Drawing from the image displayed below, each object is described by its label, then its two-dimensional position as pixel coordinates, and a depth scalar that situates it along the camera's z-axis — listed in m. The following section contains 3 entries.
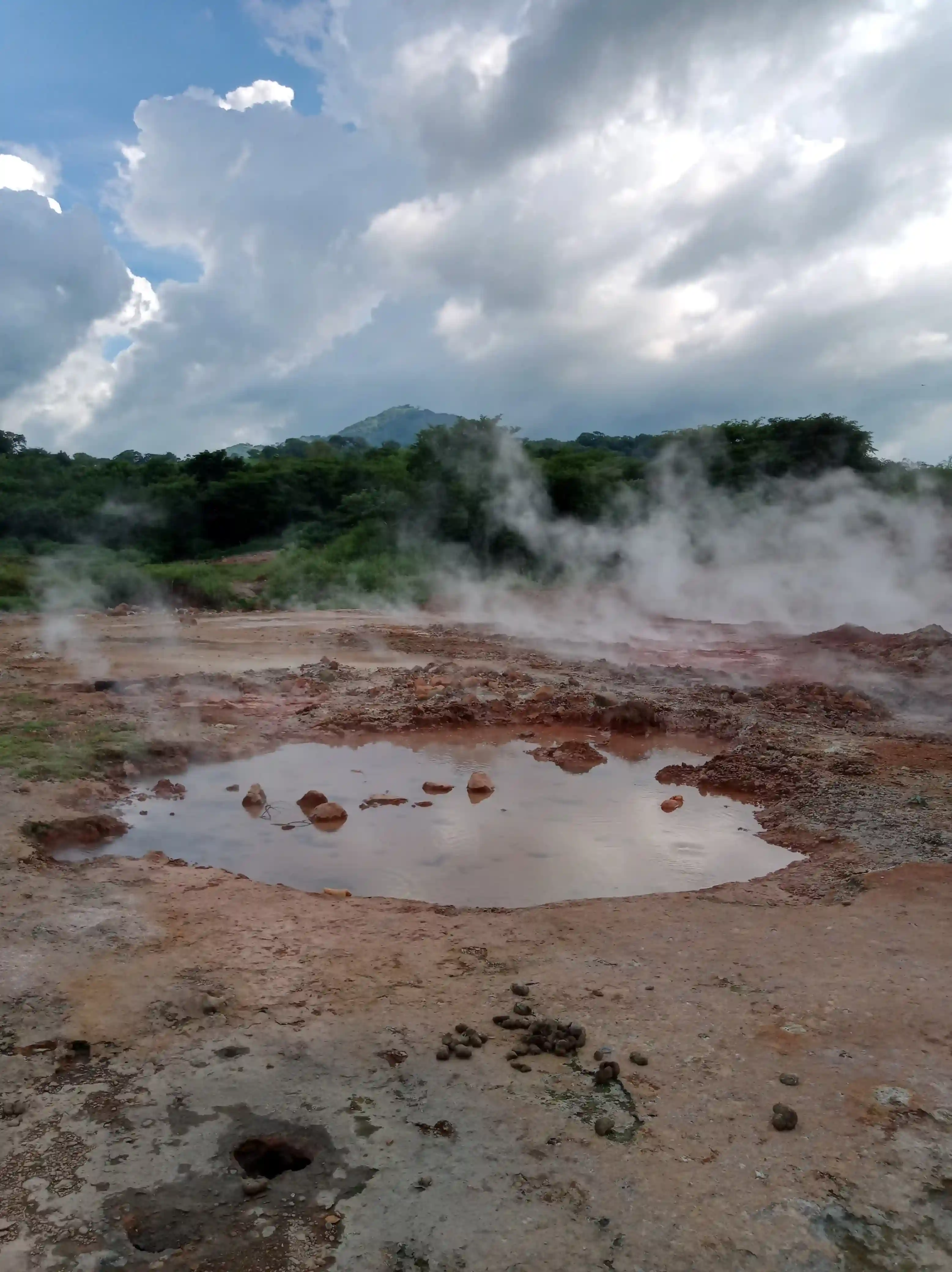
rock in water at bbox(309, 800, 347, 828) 6.79
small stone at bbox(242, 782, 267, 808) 7.03
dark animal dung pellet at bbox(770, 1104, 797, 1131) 2.99
